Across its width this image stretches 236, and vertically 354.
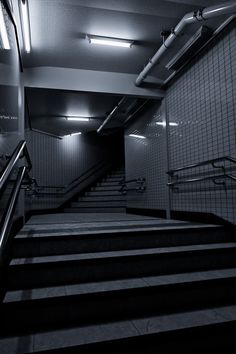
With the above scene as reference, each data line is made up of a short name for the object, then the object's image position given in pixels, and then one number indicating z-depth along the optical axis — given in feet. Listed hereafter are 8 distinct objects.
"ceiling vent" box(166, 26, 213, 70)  11.26
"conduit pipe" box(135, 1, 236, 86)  8.91
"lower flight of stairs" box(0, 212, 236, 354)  5.44
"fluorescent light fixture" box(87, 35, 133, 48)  12.03
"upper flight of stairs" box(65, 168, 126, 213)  26.04
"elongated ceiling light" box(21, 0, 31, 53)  9.43
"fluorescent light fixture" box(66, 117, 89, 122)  24.68
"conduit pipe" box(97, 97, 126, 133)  19.25
